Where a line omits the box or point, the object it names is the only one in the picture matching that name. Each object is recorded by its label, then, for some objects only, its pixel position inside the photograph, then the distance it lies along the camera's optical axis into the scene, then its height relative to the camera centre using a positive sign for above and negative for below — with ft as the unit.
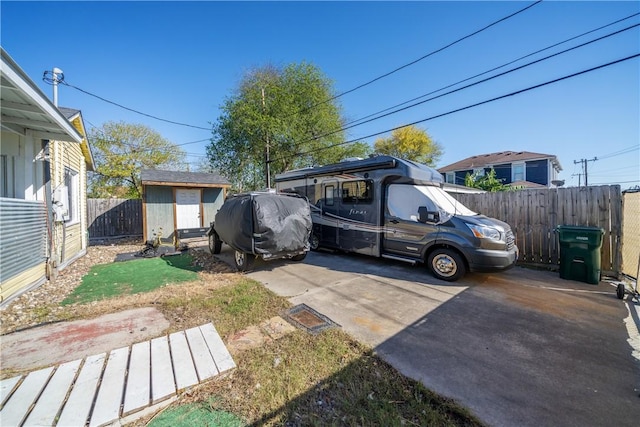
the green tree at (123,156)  65.36 +16.42
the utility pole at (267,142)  52.97 +15.30
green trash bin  16.28 -3.30
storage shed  32.55 +1.74
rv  16.34 -0.93
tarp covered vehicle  17.38 -1.09
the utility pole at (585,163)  100.66 +17.64
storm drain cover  10.67 -5.08
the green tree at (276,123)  53.98 +19.97
